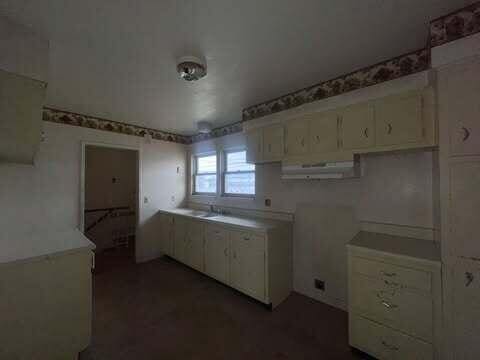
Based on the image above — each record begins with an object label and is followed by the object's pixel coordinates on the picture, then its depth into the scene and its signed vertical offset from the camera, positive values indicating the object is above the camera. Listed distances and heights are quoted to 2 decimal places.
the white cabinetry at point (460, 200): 1.30 -0.14
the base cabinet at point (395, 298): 1.45 -0.91
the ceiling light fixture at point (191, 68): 1.67 +0.97
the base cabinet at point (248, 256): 2.37 -0.98
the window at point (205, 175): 4.09 +0.15
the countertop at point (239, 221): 2.49 -0.56
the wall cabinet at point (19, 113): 1.42 +0.51
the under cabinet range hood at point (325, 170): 1.99 +0.12
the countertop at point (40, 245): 1.46 -0.51
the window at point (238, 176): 3.41 +0.10
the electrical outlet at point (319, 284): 2.50 -1.28
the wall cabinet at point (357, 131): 1.60 +0.48
